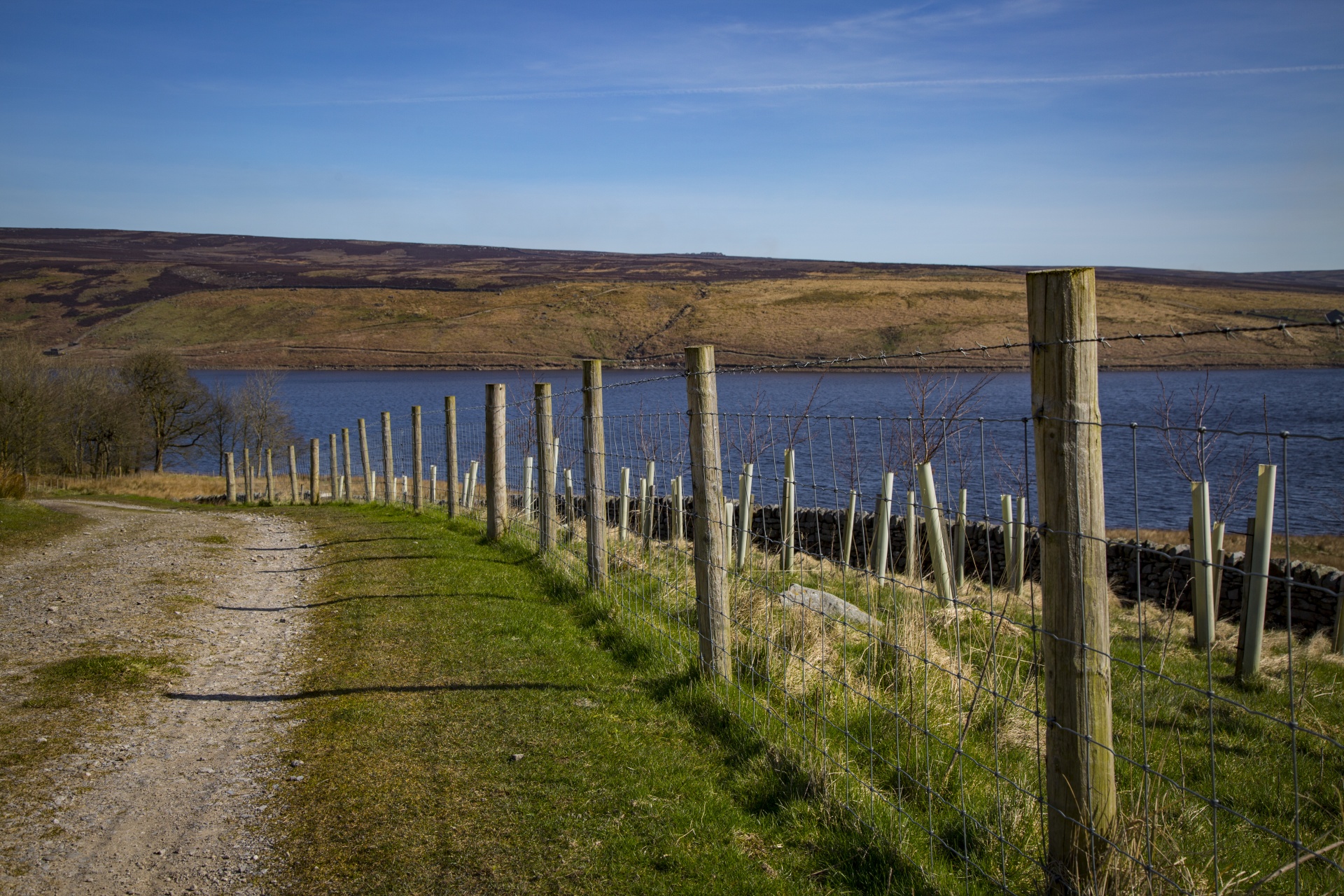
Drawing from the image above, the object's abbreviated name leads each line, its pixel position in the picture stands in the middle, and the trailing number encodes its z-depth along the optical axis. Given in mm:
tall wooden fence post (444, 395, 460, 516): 14570
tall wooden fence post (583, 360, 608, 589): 8516
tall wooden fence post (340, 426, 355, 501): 21531
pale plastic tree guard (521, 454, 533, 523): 13255
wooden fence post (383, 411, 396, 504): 19219
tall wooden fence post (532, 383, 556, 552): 10055
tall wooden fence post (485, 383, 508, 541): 12141
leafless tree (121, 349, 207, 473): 48156
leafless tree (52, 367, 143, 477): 40531
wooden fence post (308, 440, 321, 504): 22438
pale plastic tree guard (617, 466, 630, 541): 9322
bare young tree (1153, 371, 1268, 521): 6086
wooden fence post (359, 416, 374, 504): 20609
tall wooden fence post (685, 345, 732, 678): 5832
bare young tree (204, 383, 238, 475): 52750
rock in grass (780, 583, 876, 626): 7410
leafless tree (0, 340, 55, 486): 32438
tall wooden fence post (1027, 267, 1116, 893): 2928
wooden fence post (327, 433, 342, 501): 23328
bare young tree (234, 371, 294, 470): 52688
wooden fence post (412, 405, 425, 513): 16969
